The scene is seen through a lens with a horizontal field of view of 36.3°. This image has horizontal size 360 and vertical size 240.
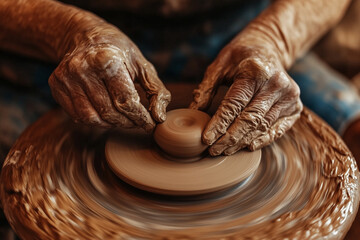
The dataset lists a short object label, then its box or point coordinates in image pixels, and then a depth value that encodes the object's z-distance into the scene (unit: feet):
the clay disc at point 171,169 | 1.66
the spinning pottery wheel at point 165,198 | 1.55
